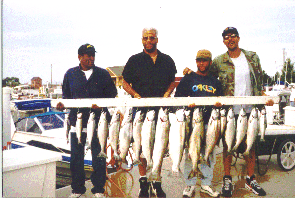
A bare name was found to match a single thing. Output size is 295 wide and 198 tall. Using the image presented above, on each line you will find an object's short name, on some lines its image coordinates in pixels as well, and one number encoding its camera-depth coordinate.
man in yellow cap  3.32
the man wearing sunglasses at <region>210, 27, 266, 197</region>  3.45
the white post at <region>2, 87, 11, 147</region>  5.13
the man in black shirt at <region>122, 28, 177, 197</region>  3.29
